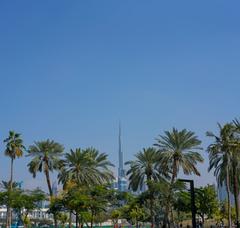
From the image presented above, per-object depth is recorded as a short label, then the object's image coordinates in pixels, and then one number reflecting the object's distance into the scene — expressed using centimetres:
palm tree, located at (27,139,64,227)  7038
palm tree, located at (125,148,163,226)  6812
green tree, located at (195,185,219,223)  7462
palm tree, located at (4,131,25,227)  7550
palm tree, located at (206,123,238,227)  5472
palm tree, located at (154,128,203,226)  6172
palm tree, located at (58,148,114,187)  6725
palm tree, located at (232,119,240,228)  5253
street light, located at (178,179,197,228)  2736
